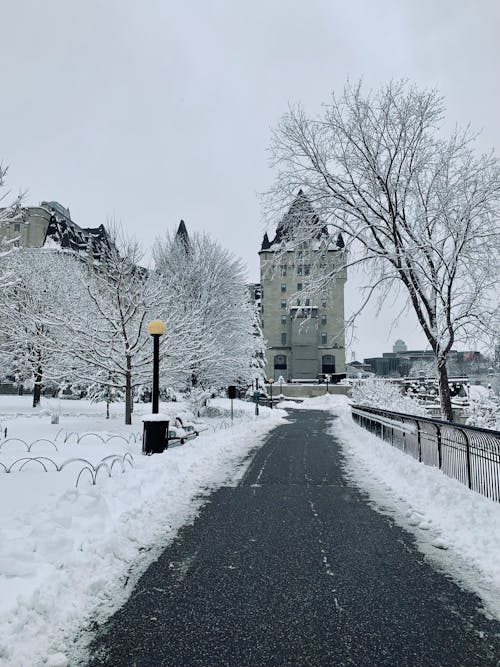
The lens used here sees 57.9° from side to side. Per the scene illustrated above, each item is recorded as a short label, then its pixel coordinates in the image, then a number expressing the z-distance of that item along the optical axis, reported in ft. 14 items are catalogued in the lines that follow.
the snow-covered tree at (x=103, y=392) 78.89
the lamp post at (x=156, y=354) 40.19
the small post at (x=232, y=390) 82.36
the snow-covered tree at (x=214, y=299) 89.04
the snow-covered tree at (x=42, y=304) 61.98
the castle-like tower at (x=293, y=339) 276.21
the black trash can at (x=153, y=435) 38.99
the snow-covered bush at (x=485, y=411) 65.44
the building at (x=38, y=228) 177.68
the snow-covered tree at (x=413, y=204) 42.80
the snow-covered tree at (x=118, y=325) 60.40
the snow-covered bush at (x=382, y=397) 104.56
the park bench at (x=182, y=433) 45.76
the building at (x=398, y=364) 415.81
